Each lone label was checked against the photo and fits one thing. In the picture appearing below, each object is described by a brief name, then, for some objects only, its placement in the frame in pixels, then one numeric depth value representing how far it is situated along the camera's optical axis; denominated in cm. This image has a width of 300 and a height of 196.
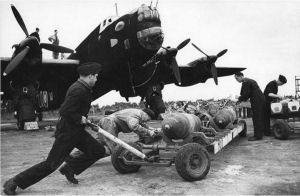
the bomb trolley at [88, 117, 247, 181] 487
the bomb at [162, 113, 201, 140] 584
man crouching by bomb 605
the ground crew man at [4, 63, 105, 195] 448
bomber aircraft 1198
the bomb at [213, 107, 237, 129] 845
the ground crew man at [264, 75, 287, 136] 1026
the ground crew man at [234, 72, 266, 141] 954
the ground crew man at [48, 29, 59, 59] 1955
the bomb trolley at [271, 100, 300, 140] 925
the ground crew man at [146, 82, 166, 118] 1603
